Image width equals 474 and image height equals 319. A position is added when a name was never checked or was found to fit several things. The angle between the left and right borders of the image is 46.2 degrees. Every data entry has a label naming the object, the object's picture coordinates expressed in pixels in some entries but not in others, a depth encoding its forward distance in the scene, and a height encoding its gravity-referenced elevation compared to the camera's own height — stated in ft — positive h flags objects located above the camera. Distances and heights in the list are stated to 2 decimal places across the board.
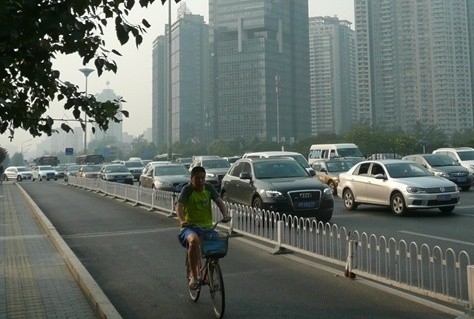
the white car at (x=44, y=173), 188.65 -2.53
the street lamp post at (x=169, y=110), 140.05 +13.55
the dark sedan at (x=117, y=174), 115.55 -2.05
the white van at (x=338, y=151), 101.69 +1.63
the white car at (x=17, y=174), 194.80 -2.73
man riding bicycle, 21.50 -1.96
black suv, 43.34 -2.22
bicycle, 20.24 -3.92
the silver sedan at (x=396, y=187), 48.62 -2.66
